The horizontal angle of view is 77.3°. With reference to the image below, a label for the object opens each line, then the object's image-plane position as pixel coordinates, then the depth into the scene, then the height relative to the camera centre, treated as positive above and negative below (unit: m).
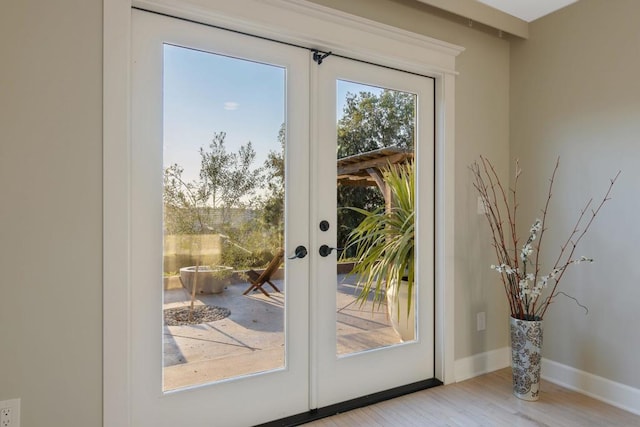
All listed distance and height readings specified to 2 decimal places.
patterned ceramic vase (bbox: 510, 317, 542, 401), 2.44 -0.87
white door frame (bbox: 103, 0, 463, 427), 1.73 +0.58
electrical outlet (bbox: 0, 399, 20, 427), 1.55 -0.78
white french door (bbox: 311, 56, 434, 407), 2.34 -0.07
